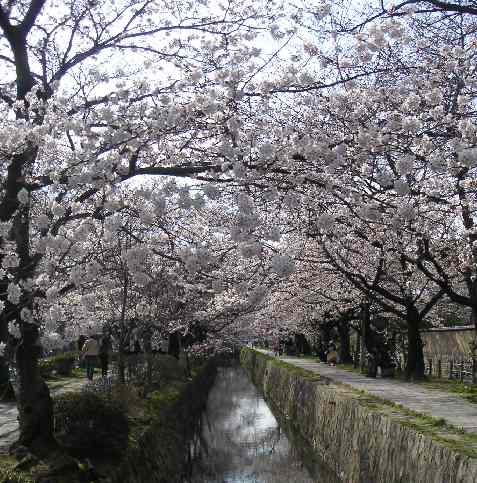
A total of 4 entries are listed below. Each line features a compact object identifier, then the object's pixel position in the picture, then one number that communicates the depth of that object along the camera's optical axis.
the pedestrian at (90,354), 21.27
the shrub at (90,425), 8.82
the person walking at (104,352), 24.68
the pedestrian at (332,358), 31.47
